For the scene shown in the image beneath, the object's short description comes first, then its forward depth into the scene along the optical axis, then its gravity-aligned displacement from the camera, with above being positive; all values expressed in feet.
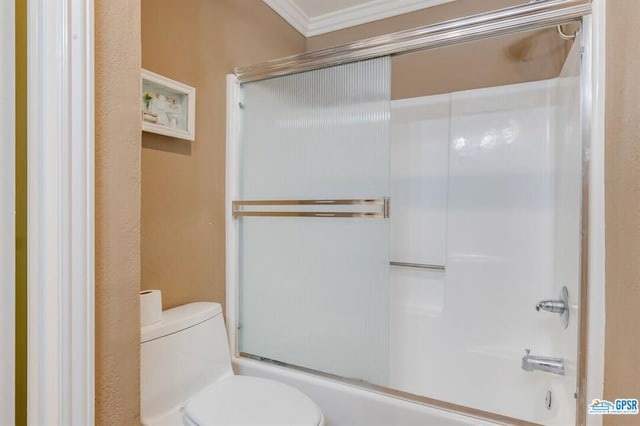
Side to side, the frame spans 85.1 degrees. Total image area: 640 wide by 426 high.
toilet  3.84 -2.26
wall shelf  4.37 +1.37
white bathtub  4.39 -2.63
